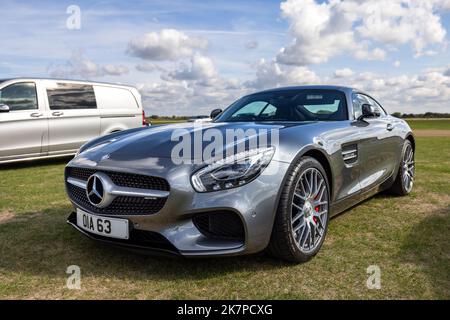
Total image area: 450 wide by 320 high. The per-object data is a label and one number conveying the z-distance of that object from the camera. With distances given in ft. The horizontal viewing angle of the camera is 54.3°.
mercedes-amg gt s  8.66
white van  25.98
